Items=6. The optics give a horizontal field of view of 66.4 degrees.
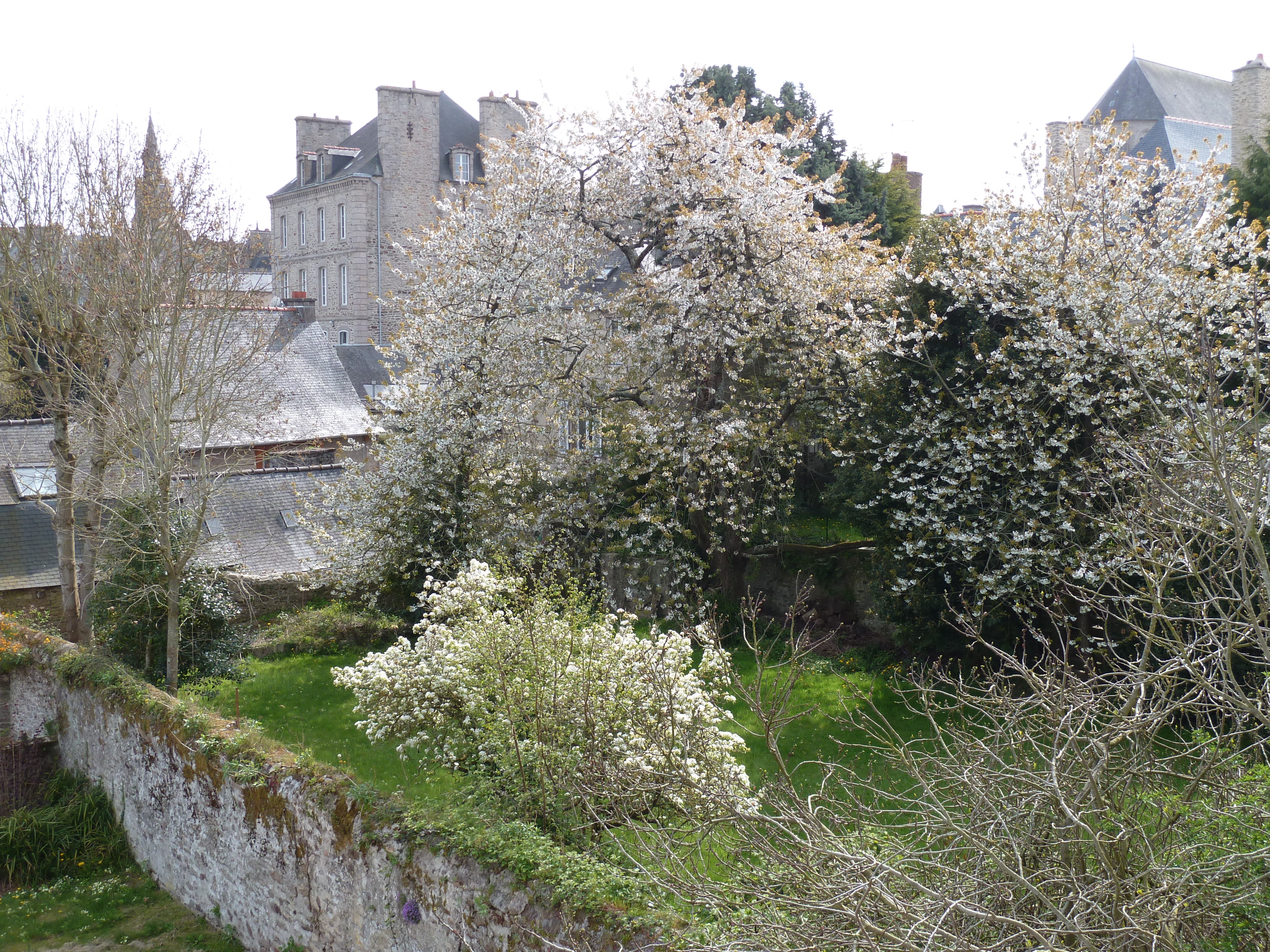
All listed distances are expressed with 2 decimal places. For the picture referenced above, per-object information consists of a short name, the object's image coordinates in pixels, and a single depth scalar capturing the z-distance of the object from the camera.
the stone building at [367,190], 42.53
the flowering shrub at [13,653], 13.87
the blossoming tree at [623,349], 15.21
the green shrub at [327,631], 16.98
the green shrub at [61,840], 11.28
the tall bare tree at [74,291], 15.38
